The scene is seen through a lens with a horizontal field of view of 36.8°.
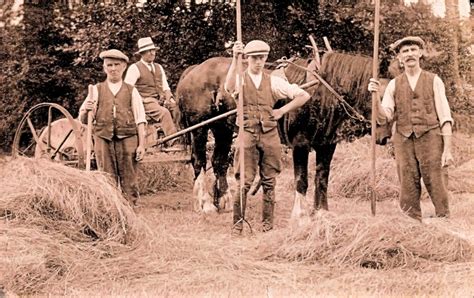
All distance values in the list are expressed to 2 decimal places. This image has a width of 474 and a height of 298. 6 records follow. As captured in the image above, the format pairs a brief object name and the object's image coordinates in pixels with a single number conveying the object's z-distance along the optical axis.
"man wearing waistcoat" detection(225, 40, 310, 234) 7.23
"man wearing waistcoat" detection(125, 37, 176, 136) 8.93
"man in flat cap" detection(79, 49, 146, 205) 7.33
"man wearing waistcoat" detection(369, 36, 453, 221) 6.71
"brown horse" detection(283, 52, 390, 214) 8.09
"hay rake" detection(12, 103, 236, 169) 8.34
